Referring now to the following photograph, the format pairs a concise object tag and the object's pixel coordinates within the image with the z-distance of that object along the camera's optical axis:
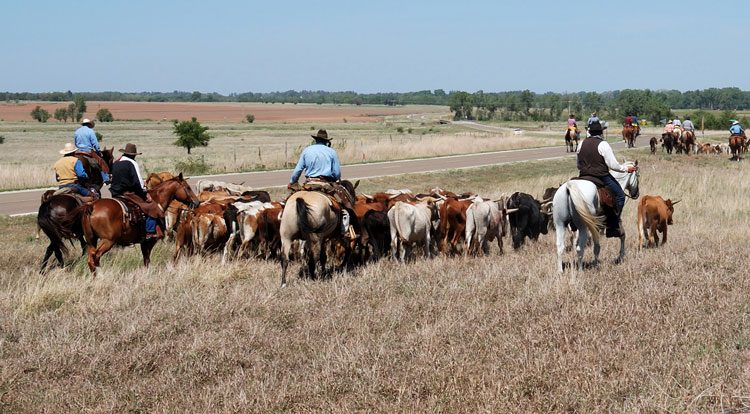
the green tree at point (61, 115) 127.31
